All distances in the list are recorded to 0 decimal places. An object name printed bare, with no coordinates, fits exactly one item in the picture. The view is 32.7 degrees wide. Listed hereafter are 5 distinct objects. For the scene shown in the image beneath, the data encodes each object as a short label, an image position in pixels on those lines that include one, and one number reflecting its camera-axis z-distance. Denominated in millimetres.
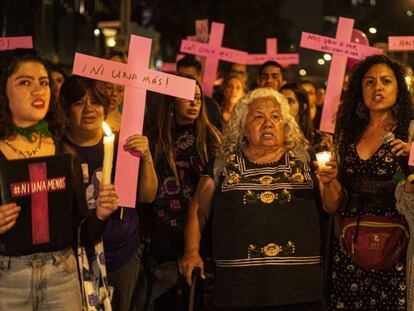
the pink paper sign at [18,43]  5813
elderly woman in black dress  3805
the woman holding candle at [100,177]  4082
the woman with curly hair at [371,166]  4016
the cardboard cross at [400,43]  6270
